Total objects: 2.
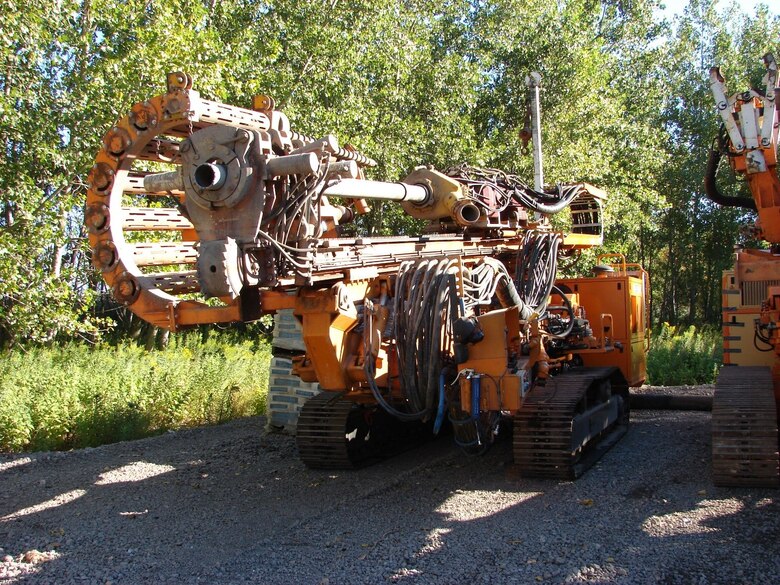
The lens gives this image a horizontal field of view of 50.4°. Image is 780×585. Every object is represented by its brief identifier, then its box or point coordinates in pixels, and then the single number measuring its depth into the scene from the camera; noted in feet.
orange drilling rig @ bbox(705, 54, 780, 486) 23.58
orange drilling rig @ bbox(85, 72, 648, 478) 20.47
